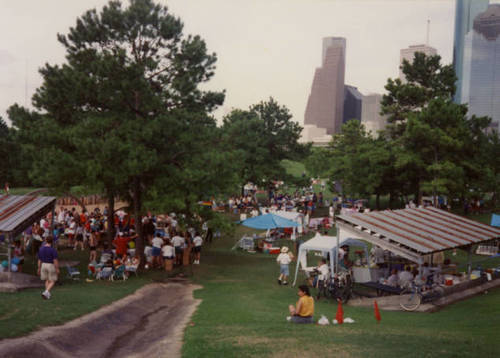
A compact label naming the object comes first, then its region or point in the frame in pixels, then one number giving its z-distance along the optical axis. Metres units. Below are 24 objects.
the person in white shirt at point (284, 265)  18.03
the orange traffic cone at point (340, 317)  11.50
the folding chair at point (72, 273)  17.29
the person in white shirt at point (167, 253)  20.47
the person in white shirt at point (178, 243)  21.48
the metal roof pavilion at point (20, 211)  15.90
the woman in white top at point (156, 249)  20.80
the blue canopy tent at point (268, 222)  25.72
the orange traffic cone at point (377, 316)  11.93
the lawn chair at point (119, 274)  18.16
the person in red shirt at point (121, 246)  19.83
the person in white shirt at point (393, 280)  16.05
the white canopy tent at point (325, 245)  17.09
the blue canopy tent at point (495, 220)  28.40
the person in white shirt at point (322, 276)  16.03
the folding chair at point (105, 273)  17.77
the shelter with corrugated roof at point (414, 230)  14.82
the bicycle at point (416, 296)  14.17
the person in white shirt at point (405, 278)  15.47
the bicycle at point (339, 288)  15.41
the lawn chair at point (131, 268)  18.68
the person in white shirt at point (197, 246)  22.16
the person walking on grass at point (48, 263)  13.30
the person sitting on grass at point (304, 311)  11.00
